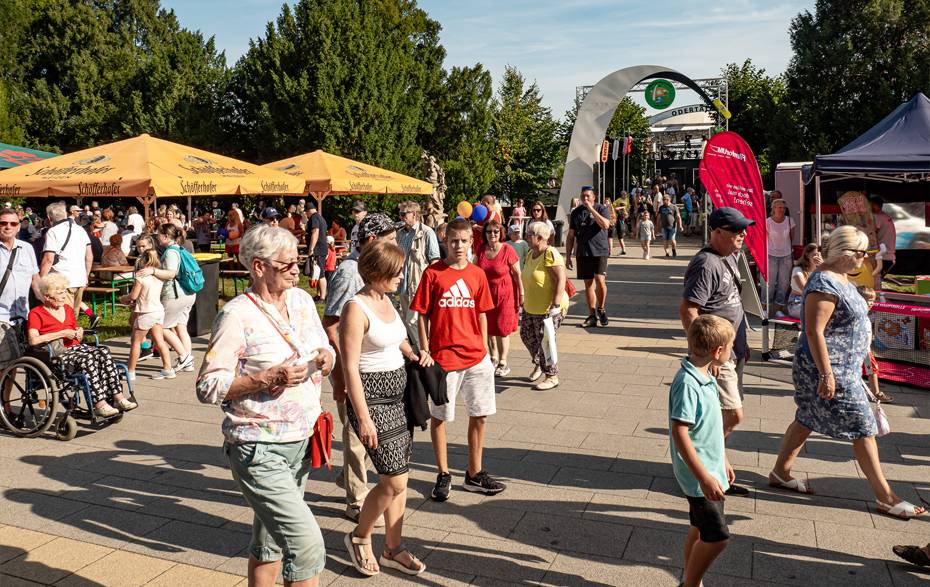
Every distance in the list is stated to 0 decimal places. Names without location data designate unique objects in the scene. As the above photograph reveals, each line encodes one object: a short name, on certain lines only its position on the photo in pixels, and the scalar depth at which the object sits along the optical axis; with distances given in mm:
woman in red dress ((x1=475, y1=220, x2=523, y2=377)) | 7129
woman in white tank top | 3381
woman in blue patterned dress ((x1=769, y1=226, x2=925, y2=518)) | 4133
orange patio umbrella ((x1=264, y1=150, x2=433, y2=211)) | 14898
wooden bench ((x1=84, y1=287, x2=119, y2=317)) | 11125
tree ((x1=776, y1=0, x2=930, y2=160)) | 24391
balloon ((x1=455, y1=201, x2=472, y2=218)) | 11692
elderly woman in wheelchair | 5930
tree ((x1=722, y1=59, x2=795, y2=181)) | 26812
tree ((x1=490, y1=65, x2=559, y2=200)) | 37031
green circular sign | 26625
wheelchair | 5773
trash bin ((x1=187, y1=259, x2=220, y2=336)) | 10141
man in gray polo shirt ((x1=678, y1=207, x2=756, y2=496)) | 4348
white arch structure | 25812
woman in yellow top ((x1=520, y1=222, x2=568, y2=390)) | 7191
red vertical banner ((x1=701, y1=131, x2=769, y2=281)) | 9008
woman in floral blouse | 2643
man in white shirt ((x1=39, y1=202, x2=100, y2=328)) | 8312
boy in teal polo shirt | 3002
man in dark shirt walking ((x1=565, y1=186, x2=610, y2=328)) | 10539
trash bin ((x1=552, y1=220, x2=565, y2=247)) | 24594
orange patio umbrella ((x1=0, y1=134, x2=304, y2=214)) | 9750
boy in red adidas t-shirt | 4457
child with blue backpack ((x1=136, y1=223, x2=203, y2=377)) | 7910
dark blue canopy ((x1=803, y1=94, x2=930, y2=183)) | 8359
